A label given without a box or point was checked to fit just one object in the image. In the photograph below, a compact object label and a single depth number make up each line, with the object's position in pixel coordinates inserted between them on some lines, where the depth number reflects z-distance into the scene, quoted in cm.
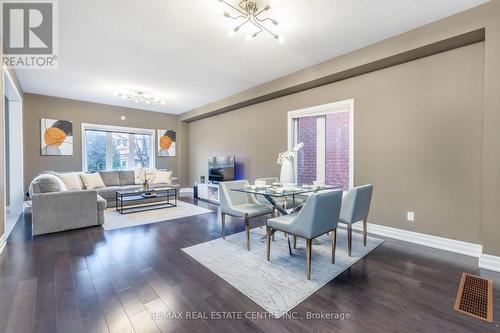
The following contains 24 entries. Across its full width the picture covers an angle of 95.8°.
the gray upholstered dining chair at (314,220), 214
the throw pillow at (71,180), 483
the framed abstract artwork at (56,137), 546
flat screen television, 580
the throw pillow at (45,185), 355
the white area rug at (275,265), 194
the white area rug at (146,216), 406
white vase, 335
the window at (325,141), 385
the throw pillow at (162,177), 644
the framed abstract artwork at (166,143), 736
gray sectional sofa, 344
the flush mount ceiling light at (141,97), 499
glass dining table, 261
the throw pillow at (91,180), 532
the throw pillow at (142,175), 638
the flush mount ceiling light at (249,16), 226
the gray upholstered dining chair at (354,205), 265
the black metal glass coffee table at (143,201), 498
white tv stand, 608
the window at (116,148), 618
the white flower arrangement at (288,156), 342
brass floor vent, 169
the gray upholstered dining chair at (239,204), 302
